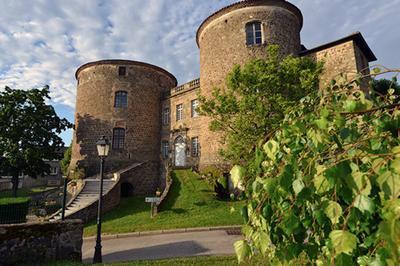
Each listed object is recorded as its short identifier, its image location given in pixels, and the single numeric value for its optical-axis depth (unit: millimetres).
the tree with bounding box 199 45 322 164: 11977
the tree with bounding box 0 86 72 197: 20391
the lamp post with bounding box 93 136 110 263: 7582
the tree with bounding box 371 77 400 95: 21531
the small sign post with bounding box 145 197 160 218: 13312
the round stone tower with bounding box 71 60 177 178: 23938
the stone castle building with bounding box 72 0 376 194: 18156
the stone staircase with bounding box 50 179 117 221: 15383
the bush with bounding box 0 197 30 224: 12312
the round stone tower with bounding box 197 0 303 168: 17938
